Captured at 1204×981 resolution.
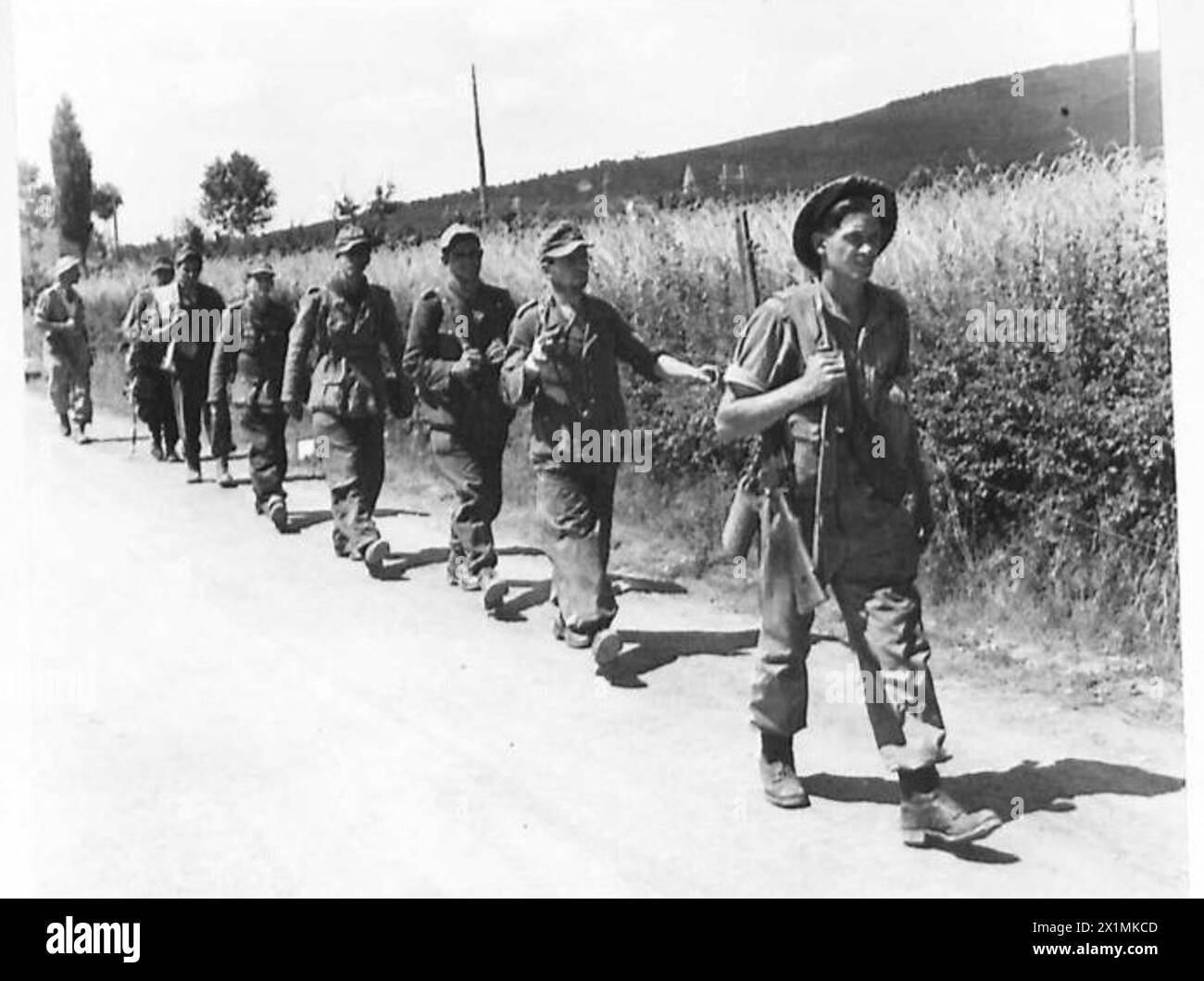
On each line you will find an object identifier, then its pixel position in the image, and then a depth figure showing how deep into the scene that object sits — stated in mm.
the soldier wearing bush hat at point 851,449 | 5215
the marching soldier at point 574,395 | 6543
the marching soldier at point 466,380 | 7406
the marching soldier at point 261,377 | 8305
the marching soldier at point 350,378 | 7832
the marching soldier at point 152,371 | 8086
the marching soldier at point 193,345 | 8164
